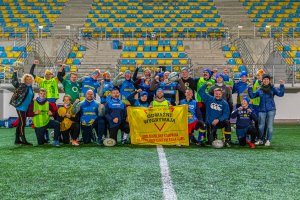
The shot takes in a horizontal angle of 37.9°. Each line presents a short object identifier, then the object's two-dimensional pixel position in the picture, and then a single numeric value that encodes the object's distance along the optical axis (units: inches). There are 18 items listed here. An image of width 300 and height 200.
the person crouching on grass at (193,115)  338.0
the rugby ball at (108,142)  327.9
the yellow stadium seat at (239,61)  755.9
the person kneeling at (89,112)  341.4
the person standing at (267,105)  344.2
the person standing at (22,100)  334.6
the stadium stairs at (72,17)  952.9
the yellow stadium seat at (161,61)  721.6
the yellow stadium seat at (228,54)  805.2
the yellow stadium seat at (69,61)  775.2
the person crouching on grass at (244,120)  336.8
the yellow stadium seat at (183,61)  721.6
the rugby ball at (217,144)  321.1
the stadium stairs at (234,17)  940.6
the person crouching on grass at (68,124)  339.3
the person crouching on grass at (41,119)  338.6
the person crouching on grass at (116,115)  340.5
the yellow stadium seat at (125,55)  782.2
